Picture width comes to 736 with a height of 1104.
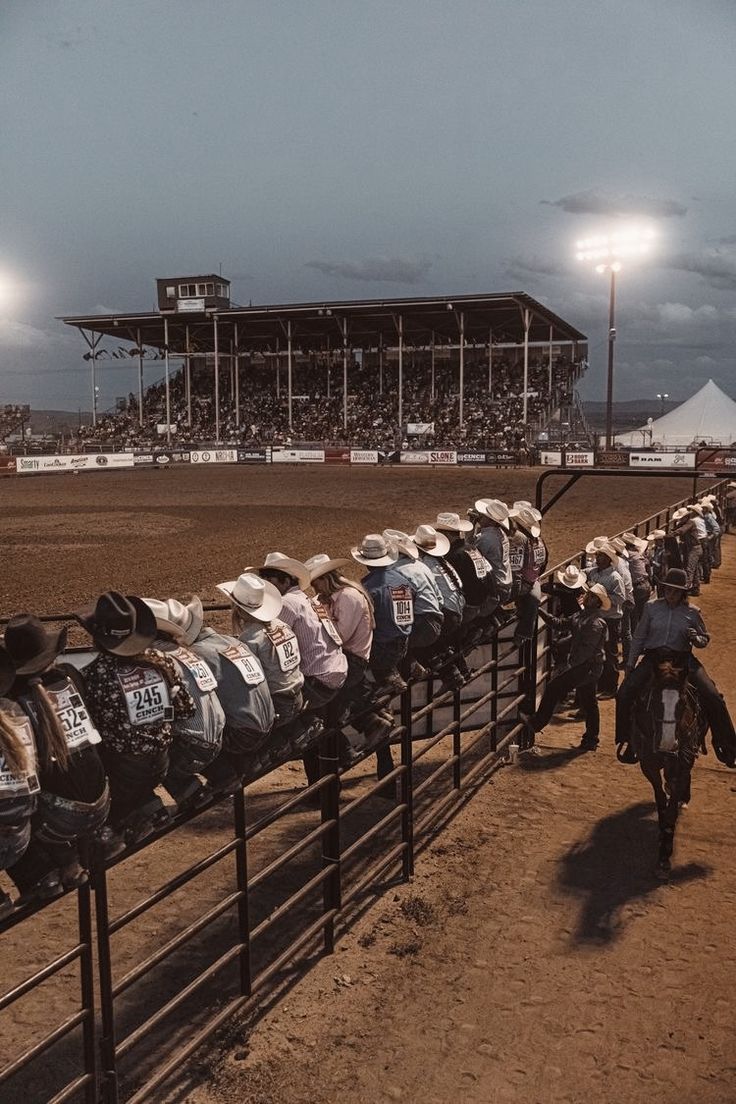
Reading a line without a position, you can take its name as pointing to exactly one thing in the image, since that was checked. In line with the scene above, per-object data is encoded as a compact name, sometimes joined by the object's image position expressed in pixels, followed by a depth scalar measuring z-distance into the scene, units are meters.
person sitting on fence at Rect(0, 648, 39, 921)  3.02
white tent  60.19
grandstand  58.59
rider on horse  6.92
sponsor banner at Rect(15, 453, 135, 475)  49.19
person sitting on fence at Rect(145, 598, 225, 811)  3.97
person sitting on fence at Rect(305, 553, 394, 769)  5.65
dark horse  6.62
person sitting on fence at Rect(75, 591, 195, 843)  3.56
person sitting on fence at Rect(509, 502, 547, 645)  8.38
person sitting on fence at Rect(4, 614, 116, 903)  3.20
